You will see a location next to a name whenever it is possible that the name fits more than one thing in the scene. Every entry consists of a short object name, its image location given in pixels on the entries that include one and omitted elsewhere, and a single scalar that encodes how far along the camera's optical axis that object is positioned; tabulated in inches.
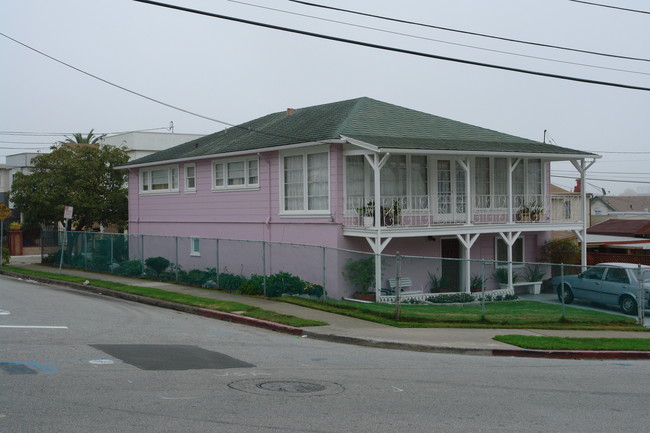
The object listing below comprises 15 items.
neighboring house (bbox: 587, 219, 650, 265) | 1181.1
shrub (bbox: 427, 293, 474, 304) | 892.6
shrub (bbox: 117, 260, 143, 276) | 1078.4
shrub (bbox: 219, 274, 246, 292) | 893.7
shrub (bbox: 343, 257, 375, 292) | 848.9
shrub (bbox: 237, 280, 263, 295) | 858.1
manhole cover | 371.2
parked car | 763.4
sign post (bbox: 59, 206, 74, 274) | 1089.1
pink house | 892.0
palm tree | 2281.0
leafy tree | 1357.0
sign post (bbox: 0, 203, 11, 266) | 1253.1
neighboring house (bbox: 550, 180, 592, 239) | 1115.5
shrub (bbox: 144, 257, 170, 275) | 1040.2
